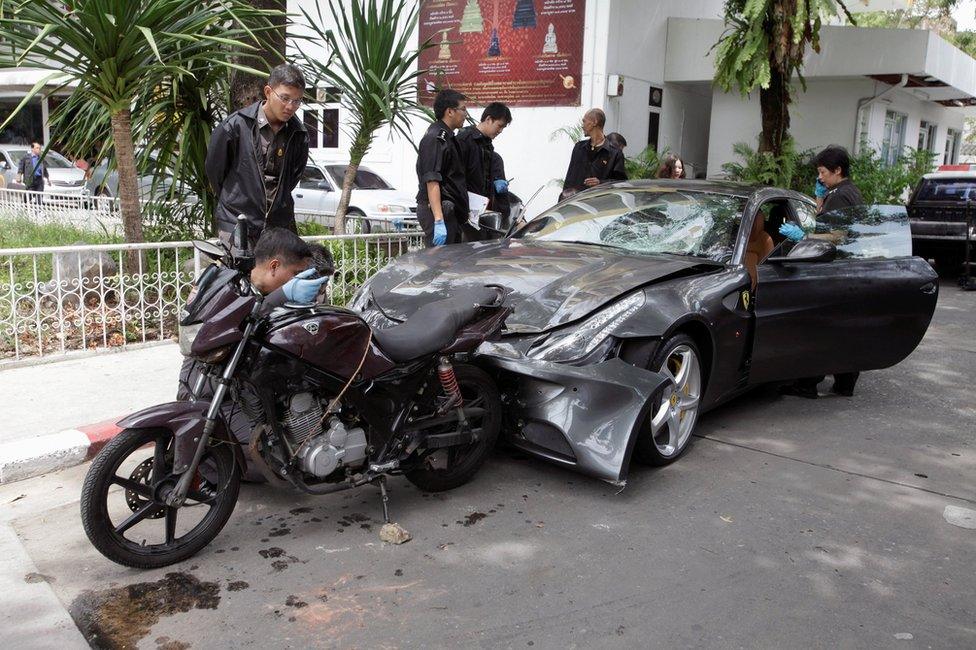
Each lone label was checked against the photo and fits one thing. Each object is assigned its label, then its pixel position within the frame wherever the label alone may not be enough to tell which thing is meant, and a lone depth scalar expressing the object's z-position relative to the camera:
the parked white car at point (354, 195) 13.94
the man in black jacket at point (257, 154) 4.84
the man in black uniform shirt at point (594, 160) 8.45
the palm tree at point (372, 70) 7.51
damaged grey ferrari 4.07
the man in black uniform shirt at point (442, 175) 6.66
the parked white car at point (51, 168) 20.13
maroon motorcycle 3.19
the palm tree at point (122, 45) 5.65
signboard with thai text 14.62
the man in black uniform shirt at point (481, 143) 7.06
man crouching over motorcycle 3.58
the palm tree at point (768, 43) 11.54
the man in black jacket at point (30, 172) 17.25
